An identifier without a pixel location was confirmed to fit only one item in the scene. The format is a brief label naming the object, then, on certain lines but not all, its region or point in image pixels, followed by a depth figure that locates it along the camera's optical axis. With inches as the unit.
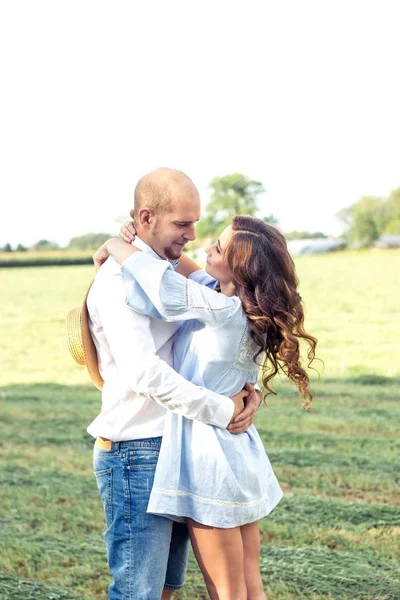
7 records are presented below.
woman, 97.9
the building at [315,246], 1818.4
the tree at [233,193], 2327.5
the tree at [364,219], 2425.0
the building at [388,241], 2121.1
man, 96.9
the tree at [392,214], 2753.4
